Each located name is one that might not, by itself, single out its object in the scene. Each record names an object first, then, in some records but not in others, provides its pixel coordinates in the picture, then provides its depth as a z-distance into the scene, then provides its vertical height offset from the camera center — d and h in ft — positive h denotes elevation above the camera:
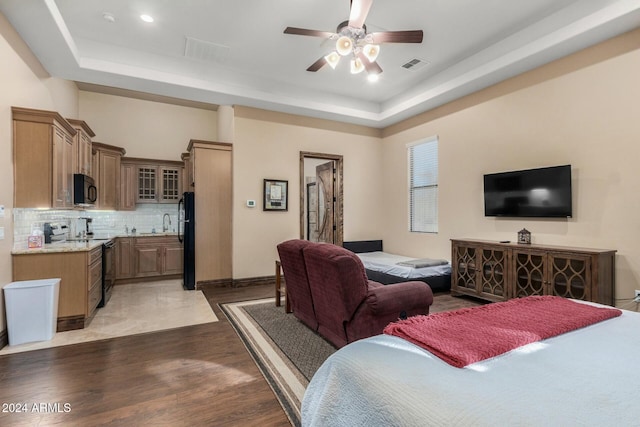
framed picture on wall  18.75 +1.23
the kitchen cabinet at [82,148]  14.12 +3.22
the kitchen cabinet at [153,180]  19.85 +2.32
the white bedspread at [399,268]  15.17 -2.74
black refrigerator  17.30 -1.47
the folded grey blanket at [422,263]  15.65 -2.49
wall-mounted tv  12.37 +0.96
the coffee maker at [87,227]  17.83 -0.70
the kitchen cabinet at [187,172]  19.10 +2.81
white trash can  9.77 -3.05
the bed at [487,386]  2.79 -1.78
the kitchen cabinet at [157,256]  19.06 -2.58
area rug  7.38 -4.11
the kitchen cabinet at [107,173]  17.72 +2.50
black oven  13.88 -2.65
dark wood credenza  10.59 -2.21
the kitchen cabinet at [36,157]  10.58 +2.03
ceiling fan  9.66 +6.00
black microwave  13.82 +1.16
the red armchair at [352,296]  8.11 -2.25
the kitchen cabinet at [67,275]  10.64 -2.12
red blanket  3.96 -1.71
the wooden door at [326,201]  21.88 +1.01
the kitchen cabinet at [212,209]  17.58 +0.35
